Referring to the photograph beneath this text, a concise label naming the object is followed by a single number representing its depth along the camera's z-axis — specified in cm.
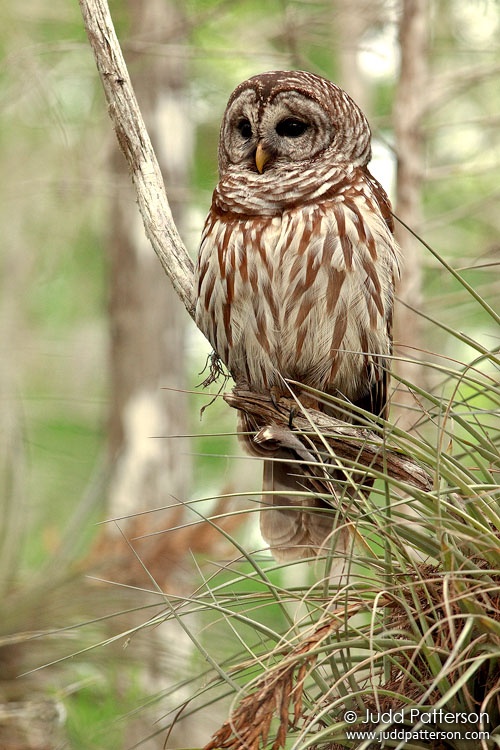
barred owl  645
